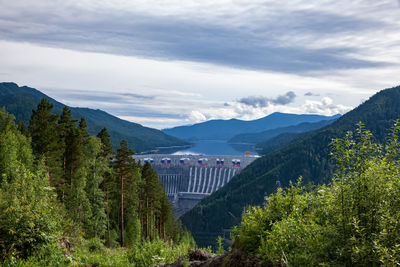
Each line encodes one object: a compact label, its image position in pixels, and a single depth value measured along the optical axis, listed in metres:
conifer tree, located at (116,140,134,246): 39.91
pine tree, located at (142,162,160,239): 51.88
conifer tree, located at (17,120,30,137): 43.56
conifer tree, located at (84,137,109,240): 35.92
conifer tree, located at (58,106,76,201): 35.17
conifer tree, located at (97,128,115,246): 41.06
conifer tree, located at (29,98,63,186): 33.41
